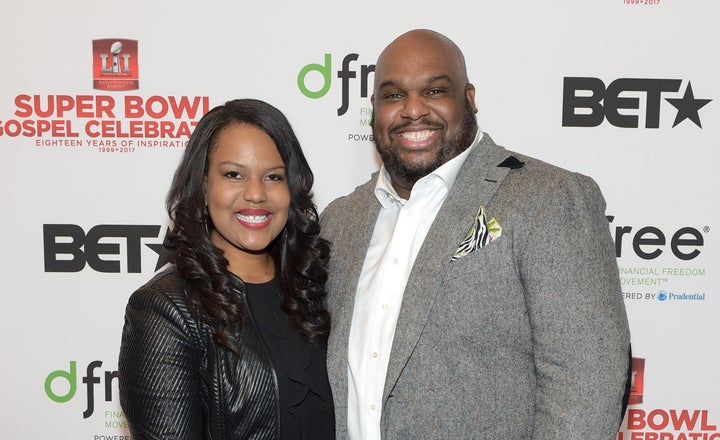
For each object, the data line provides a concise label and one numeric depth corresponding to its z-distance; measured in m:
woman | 1.64
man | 1.58
